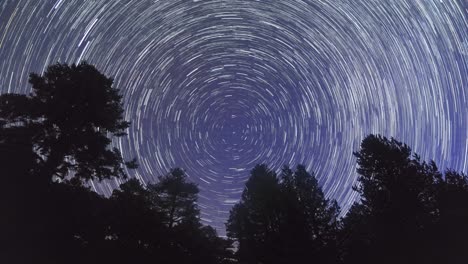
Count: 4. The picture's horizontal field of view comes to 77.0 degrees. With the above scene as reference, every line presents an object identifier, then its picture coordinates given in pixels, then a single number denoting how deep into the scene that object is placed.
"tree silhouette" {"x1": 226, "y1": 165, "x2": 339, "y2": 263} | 15.57
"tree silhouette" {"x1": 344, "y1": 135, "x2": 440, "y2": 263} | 15.41
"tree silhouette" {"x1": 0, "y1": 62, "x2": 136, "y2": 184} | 16.02
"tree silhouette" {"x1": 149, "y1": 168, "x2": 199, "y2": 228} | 20.45
